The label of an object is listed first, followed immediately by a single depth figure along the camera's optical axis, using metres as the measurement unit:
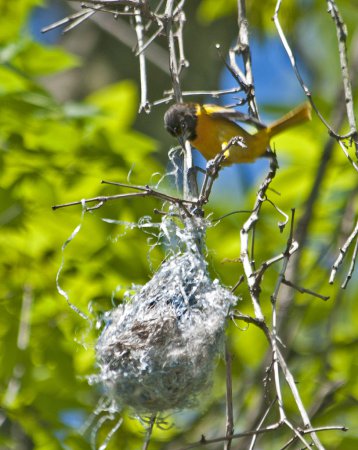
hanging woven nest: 4.99
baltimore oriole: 7.15
